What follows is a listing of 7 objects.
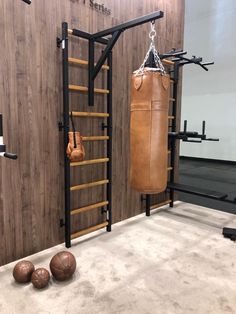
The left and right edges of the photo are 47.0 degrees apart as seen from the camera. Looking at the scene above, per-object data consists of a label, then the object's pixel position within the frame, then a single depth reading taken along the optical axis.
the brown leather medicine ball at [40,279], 2.16
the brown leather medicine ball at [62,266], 2.25
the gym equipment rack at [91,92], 2.69
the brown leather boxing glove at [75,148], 2.73
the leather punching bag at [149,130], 2.41
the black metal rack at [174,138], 3.59
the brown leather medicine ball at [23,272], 2.23
